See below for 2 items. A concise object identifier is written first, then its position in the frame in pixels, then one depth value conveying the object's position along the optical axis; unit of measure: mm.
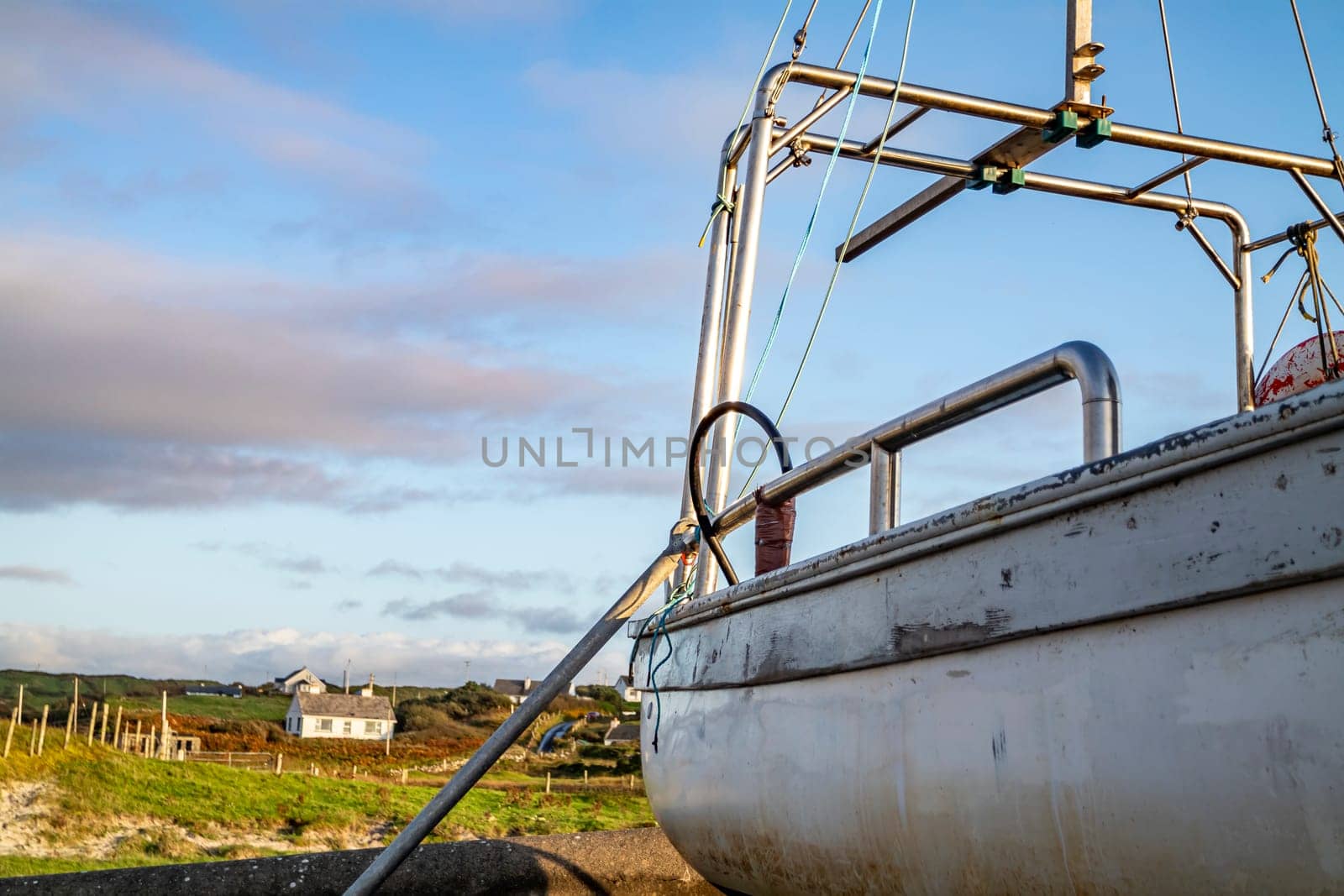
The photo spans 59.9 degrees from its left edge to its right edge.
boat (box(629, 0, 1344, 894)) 1952
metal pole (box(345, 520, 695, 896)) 5074
